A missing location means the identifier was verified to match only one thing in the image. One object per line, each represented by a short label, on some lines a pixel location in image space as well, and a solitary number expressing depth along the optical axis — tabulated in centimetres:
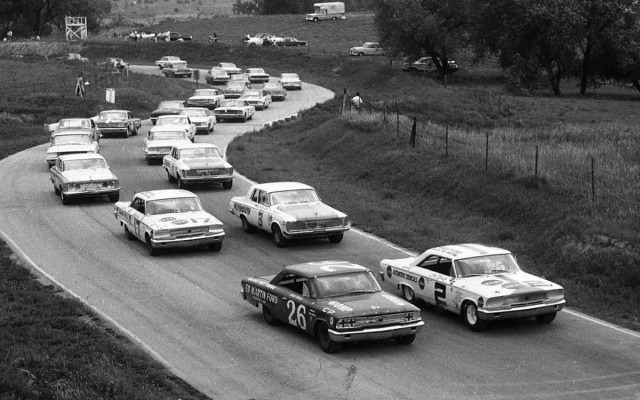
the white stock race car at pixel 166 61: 8581
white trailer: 12262
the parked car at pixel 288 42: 10188
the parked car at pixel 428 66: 7531
